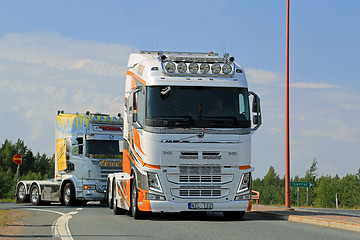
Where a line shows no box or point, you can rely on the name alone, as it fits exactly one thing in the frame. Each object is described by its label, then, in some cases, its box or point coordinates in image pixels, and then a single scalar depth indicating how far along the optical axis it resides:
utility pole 23.19
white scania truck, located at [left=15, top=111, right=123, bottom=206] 27.94
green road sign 32.74
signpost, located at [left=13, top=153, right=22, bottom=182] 36.69
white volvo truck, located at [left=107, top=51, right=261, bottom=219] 16.34
